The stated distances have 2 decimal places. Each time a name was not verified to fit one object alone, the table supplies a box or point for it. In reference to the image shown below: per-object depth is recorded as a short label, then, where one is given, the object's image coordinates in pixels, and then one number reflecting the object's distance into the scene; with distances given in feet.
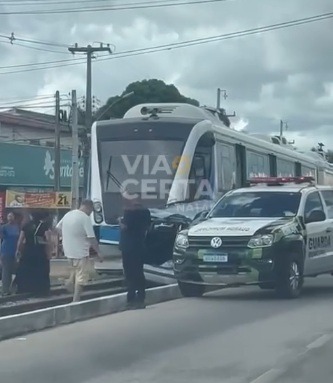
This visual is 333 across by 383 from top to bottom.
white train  72.95
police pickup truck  54.65
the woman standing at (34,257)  58.59
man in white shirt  51.78
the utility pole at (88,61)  152.25
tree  189.37
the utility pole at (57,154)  150.53
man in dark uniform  52.08
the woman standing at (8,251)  63.31
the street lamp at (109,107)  165.99
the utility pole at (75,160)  123.41
